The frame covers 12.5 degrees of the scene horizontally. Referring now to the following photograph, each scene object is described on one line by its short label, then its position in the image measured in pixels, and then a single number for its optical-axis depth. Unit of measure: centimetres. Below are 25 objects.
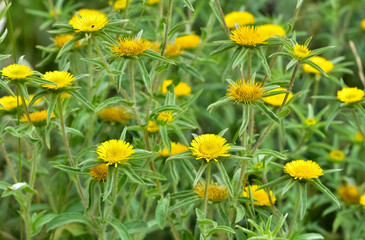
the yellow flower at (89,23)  135
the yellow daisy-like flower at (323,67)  157
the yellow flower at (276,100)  151
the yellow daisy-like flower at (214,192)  138
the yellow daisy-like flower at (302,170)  133
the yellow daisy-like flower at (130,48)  135
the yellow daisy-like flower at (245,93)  133
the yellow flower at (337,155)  160
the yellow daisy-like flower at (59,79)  133
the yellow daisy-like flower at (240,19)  163
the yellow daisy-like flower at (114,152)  132
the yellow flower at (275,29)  159
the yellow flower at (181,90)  157
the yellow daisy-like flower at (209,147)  131
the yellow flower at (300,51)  135
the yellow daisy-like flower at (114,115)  150
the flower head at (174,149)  142
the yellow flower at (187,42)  162
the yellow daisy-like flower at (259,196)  140
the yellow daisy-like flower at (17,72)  134
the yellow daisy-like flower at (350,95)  146
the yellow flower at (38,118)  141
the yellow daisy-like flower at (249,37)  135
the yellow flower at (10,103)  146
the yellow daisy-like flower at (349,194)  156
